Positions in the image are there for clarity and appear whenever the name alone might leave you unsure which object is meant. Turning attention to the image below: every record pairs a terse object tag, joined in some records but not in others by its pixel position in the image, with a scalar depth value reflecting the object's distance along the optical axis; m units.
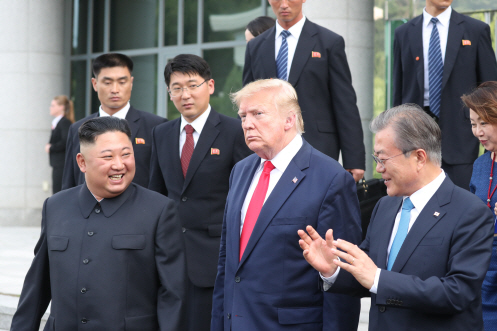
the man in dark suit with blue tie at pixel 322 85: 5.03
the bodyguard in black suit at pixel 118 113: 5.16
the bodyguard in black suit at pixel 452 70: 5.11
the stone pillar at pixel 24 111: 12.54
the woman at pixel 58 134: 11.55
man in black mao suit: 3.53
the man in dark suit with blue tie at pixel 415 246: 2.89
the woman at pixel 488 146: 3.90
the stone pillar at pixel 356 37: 9.77
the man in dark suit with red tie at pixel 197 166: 4.63
